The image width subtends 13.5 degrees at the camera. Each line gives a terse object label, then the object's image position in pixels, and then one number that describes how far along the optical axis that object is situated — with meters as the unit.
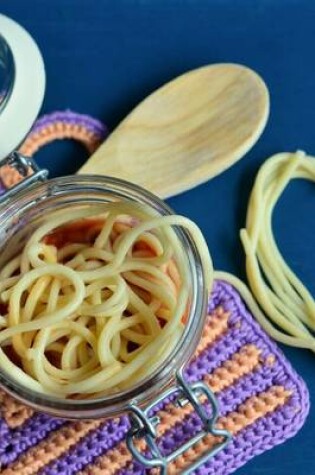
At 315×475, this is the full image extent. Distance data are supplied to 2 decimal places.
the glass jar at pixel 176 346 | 0.54
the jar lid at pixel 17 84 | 0.61
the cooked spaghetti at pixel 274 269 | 0.60
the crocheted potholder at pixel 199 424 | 0.58
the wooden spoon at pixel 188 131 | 0.62
